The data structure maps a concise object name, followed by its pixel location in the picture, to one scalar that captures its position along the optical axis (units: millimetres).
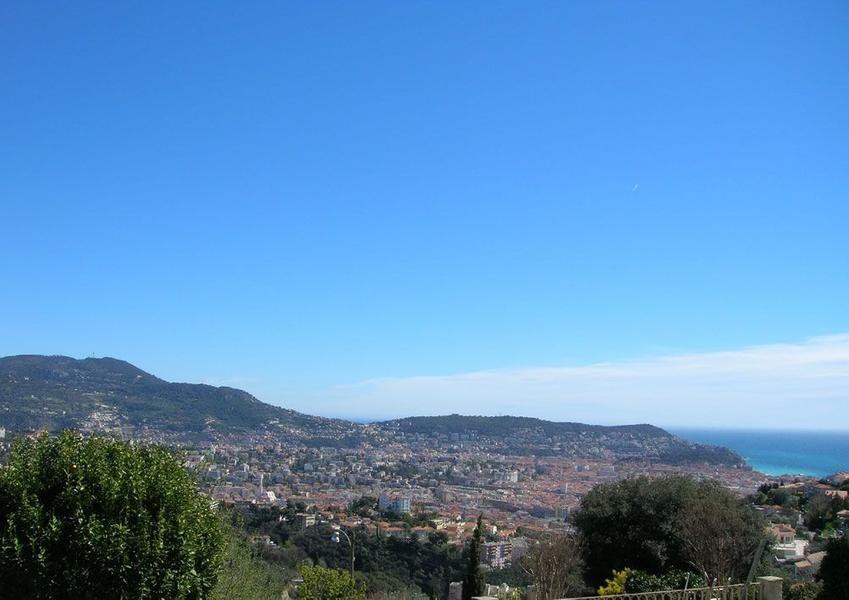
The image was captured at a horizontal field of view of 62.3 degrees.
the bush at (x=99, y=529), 5449
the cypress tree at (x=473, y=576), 15204
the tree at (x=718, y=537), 12422
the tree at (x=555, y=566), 12470
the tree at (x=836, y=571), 8338
